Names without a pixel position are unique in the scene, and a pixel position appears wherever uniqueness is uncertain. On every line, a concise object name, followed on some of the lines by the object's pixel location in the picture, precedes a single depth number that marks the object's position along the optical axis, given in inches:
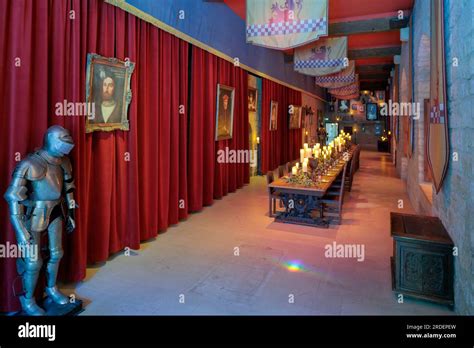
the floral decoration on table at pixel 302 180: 215.0
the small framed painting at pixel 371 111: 1029.2
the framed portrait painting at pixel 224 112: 270.2
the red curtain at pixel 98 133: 110.3
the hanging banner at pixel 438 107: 117.4
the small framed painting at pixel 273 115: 424.5
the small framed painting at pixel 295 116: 515.0
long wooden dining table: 208.8
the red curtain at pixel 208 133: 237.1
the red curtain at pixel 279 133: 409.4
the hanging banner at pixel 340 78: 442.3
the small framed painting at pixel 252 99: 364.8
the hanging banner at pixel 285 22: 193.9
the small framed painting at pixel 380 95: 1003.9
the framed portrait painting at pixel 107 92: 139.4
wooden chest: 113.4
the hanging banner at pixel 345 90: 573.0
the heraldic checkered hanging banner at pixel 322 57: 326.6
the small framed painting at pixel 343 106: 1063.6
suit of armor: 98.3
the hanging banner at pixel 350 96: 654.9
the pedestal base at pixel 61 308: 107.4
